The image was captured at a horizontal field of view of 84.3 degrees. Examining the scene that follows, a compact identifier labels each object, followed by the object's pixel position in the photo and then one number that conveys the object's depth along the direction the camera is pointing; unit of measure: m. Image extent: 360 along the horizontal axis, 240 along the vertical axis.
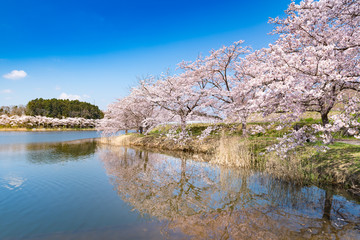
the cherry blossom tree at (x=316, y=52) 5.26
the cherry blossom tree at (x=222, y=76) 14.35
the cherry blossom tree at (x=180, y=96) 17.27
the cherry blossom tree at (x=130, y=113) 22.07
